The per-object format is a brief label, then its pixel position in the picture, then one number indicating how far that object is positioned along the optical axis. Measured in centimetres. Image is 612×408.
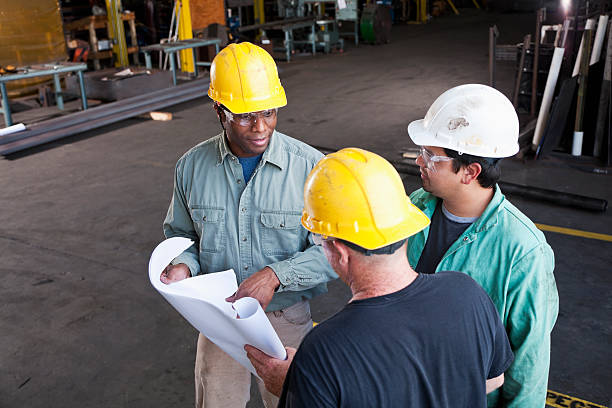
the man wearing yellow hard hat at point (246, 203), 235
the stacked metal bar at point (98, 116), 859
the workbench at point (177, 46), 1126
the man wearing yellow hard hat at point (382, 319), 135
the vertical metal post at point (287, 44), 1518
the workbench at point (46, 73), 920
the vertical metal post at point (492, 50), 812
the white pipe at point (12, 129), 852
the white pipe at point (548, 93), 736
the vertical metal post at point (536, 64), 796
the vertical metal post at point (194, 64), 1271
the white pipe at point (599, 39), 713
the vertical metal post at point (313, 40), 1606
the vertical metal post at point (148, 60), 1190
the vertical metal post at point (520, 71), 834
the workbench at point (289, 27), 1472
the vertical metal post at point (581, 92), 682
